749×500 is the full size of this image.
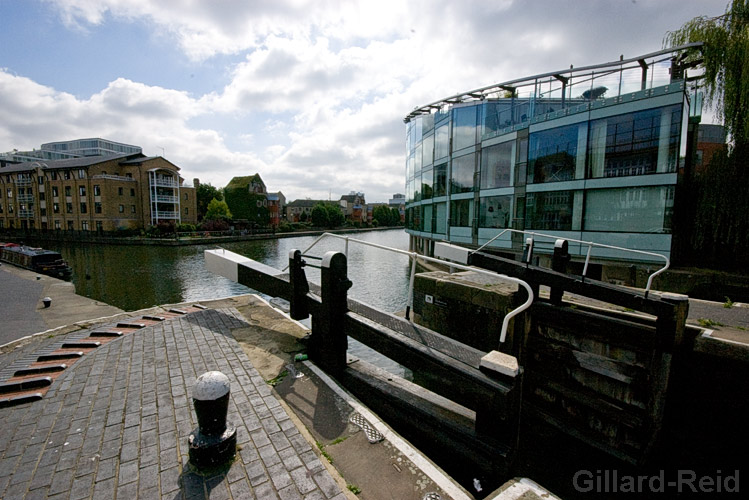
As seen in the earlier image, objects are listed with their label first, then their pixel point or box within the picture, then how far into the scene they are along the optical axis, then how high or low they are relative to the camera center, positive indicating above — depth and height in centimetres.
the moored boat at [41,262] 2083 -311
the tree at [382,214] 10656 +175
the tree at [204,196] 7188 +470
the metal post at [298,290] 555 -121
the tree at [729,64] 1196 +606
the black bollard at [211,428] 284 -187
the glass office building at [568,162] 1373 +316
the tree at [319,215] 7875 +93
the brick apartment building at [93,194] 4853 +343
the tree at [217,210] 6019 +134
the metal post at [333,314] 488 -142
